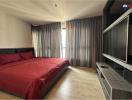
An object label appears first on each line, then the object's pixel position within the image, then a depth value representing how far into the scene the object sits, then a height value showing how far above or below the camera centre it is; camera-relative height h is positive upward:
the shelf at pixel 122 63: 1.32 -0.31
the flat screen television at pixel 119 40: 1.49 +0.12
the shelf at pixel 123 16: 1.31 +0.49
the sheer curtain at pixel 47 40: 4.91 +0.36
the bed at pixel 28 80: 1.74 -0.73
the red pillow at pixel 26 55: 4.04 -0.42
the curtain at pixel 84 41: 4.20 +0.22
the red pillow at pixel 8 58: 3.08 -0.44
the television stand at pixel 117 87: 1.40 -0.68
